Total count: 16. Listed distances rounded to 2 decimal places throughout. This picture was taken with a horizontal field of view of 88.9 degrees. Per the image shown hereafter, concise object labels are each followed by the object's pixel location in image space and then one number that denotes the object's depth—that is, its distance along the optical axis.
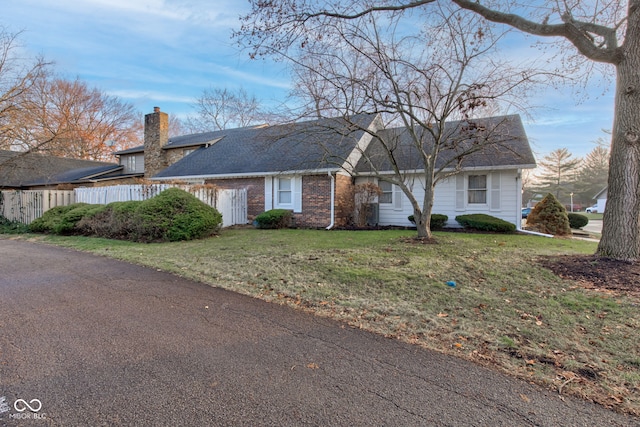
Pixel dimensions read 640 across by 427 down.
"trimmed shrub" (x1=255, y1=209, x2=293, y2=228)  12.87
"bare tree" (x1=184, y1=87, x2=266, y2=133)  31.39
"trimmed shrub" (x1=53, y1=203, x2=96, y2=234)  11.27
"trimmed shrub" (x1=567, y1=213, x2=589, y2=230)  15.30
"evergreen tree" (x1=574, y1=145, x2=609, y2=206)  51.38
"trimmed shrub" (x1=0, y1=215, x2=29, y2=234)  13.09
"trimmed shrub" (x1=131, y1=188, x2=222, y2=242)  9.54
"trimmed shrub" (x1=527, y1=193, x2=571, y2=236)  12.21
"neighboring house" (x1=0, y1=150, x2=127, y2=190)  22.16
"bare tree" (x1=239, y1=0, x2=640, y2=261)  5.91
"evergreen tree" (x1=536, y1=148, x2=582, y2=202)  49.47
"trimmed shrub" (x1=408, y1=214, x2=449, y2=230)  12.49
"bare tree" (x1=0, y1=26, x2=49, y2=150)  14.74
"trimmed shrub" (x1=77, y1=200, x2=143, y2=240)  9.99
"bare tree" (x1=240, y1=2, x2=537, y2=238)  7.91
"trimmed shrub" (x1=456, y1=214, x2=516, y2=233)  11.34
